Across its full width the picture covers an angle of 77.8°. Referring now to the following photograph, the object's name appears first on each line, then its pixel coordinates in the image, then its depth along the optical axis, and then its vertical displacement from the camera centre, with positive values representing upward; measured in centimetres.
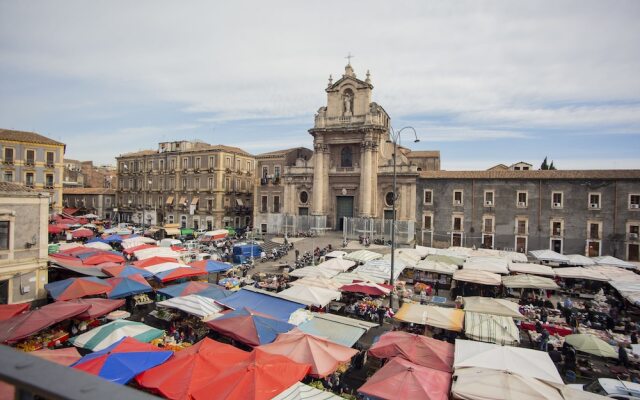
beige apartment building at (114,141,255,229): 5228 +180
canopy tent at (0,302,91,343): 1198 -401
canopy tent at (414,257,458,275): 2334 -382
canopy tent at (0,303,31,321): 1372 -410
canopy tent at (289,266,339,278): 2111 -386
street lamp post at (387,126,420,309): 1928 -316
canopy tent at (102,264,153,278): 2017 -382
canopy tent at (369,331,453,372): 1095 -424
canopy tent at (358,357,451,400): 887 -421
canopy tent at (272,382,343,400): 831 -411
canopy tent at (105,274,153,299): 1712 -397
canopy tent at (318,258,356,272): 2300 -373
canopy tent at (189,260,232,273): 2242 -382
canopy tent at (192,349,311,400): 842 -401
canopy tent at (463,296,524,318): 1532 -408
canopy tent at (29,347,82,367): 1006 -417
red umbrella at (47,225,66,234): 3586 -296
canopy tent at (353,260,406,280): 2145 -375
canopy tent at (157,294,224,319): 1473 -410
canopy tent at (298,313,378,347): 1244 -418
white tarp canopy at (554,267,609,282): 2278 -399
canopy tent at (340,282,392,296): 1823 -402
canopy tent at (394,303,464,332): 1408 -416
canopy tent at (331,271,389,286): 1984 -388
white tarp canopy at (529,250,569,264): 2886 -376
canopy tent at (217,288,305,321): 1470 -403
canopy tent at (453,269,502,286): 2061 -387
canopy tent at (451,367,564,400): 870 -414
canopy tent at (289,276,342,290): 1838 -383
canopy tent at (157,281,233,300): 1669 -395
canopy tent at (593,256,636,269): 2778 -393
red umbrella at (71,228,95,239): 3642 -341
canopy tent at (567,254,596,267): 2792 -389
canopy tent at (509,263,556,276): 2379 -391
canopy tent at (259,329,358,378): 1045 -412
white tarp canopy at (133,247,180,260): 2606 -366
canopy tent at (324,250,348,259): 2791 -373
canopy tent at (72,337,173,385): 952 -414
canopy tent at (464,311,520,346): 1270 -413
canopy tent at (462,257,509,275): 2367 -376
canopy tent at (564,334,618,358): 1279 -457
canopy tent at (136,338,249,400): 897 -410
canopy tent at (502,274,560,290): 2011 -402
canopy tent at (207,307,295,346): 1238 -413
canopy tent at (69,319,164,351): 1203 -432
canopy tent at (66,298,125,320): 1447 -418
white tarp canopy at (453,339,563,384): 999 -413
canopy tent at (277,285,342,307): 1621 -397
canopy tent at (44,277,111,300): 1672 -396
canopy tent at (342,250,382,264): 2667 -373
